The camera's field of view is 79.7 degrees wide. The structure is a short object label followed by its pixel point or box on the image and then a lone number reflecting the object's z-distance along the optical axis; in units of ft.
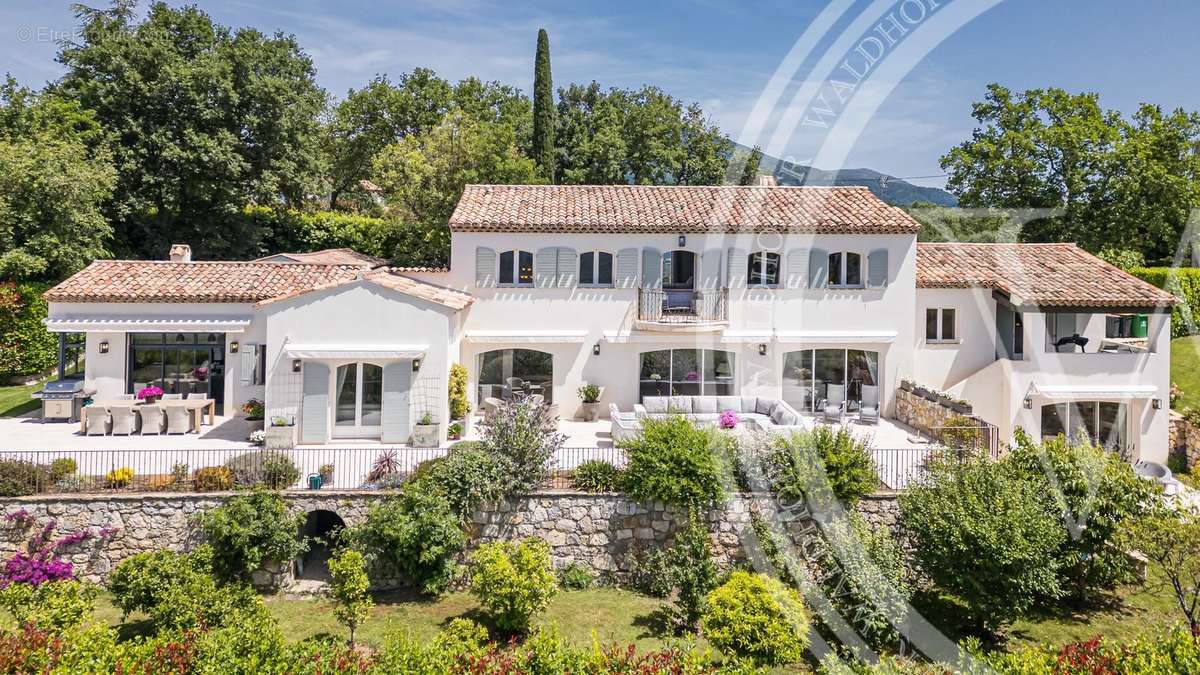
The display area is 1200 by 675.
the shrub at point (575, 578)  64.80
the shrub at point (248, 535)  59.77
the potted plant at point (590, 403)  92.89
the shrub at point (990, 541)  53.11
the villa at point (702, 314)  88.53
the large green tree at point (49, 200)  112.37
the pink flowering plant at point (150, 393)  86.63
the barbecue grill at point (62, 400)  87.30
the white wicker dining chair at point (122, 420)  81.71
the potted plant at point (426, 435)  78.79
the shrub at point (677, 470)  63.46
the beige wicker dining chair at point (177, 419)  83.15
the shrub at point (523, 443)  65.00
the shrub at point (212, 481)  63.52
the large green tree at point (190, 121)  134.10
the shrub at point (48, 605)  50.29
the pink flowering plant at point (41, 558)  59.00
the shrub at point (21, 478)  61.93
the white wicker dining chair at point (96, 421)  80.79
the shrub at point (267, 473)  64.39
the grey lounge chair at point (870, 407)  92.89
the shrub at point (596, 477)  65.72
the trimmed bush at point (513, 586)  55.52
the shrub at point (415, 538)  60.75
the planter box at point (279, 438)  76.79
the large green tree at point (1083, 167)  135.44
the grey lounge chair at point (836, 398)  94.54
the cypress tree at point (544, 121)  165.99
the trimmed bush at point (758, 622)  52.75
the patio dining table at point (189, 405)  81.82
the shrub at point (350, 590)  54.44
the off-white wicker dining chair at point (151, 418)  82.43
